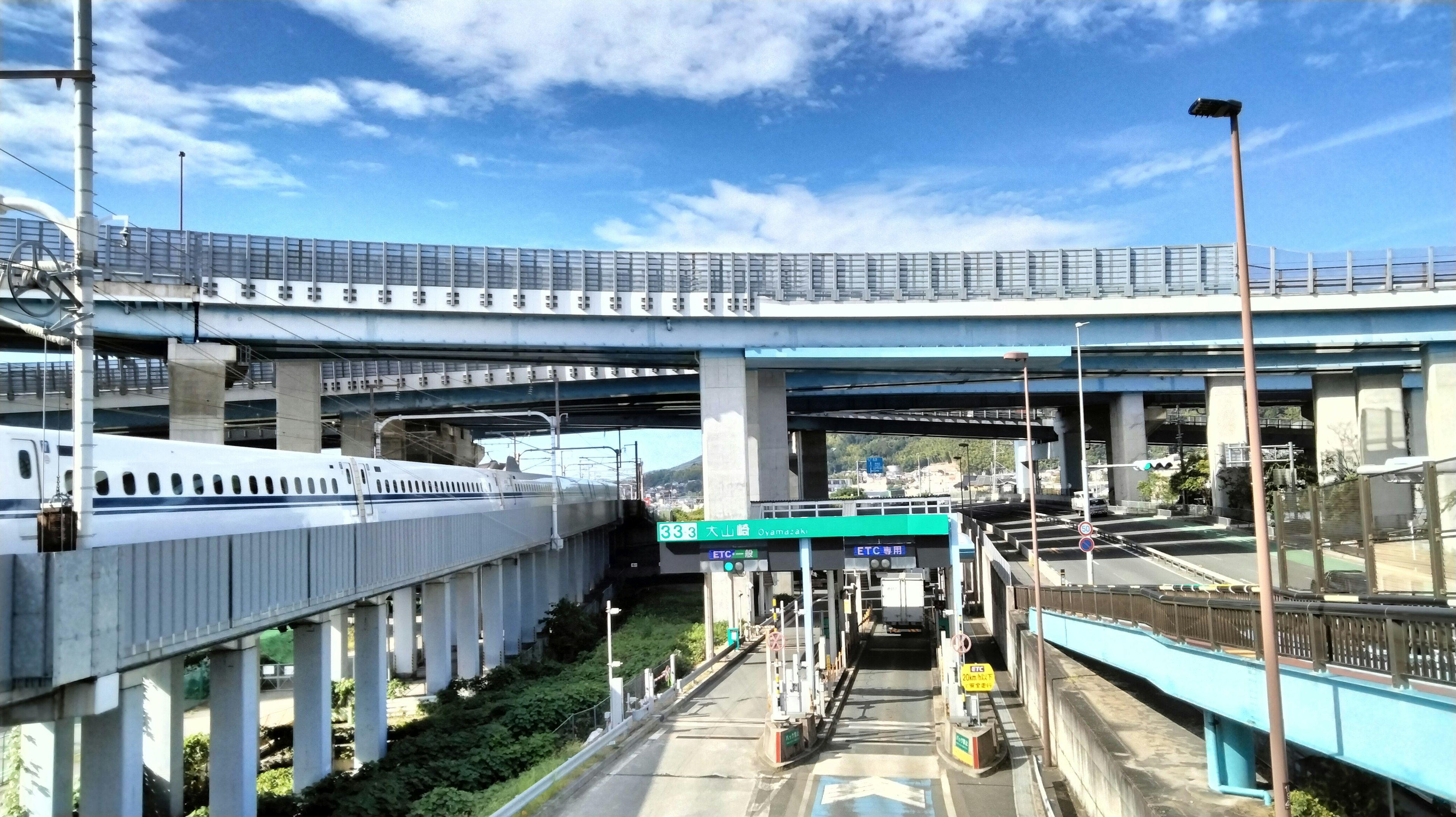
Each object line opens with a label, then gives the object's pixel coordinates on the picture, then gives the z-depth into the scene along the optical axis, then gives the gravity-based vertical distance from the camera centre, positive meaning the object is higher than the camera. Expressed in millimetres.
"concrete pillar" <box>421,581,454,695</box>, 35812 -6172
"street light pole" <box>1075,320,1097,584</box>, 31028 -1451
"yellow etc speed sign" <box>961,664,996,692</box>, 23578 -5424
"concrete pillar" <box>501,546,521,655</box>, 45438 -6644
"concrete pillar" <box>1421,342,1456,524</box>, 43000 +2024
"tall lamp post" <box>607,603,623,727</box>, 26719 -6521
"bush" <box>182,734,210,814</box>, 24609 -8120
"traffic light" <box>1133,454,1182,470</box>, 32688 -594
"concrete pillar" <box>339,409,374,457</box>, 62406 +2107
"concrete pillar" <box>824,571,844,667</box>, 34906 -5704
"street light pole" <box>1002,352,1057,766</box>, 23062 -4914
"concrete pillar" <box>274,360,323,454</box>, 45438 +3102
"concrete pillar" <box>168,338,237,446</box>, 38781 +3073
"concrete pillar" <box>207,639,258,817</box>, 19672 -5371
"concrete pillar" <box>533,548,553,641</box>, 50625 -6407
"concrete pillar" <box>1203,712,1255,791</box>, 16734 -5197
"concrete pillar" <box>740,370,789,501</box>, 47969 +984
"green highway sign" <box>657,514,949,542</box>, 30141 -2249
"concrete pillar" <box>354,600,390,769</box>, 26578 -5895
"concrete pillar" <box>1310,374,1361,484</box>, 53312 +1119
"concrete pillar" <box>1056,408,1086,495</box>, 83375 +23
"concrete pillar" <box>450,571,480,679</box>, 39438 -6418
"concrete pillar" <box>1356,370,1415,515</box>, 50969 +1314
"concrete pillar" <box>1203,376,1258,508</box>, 56812 +1870
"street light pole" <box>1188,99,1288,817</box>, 10930 -508
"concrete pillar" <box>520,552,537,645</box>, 48406 -6539
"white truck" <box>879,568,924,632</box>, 43500 -6552
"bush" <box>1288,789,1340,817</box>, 13523 -4997
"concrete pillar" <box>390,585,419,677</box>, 43653 -7556
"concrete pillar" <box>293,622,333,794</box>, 23922 -5779
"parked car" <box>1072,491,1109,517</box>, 60562 -3681
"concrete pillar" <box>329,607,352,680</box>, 40969 -7739
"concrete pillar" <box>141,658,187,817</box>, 21906 -5960
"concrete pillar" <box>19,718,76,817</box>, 18891 -5762
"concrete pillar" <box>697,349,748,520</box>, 43281 +1062
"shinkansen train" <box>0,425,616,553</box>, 15156 -422
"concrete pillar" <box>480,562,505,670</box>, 42438 -6526
